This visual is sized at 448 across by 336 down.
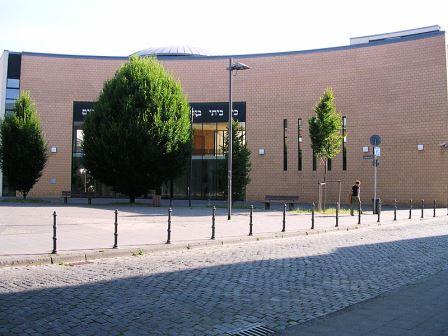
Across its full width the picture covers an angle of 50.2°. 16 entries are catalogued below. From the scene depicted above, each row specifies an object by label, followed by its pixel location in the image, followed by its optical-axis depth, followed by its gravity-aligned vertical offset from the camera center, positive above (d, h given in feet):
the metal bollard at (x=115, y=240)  37.37 -4.11
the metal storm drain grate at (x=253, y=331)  17.75 -5.36
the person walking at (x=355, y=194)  75.68 -0.64
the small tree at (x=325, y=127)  81.05 +10.61
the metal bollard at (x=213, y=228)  43.98 -3.68
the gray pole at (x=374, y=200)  75.23 -1.66
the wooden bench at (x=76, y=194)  104.27 -1.60
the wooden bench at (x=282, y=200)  89.81 -2.01
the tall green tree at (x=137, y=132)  92.02 +10.81
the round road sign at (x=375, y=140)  75.10 +7.92
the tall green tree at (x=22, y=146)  100.83 +8.53
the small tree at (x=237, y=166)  94.89 +4.50
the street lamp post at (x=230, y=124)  65.21 +8.96
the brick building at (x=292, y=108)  102.94 +19.39
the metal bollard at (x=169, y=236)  40.68 -4.13
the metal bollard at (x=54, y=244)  34.20 -4.15
